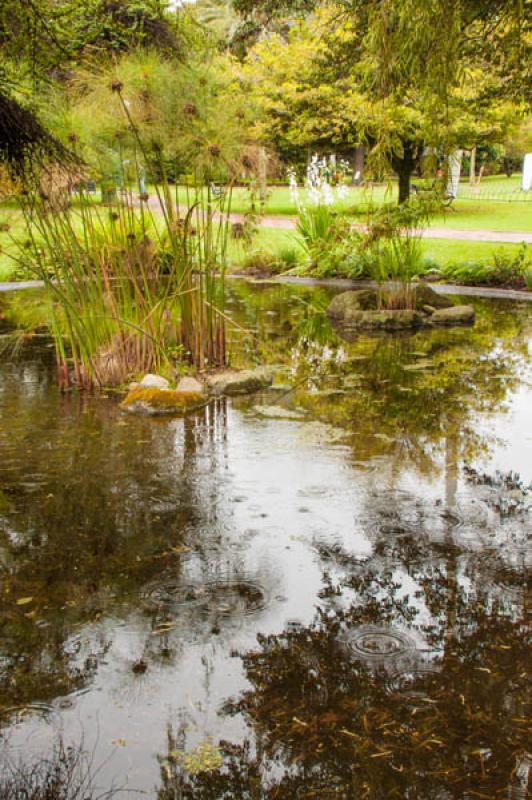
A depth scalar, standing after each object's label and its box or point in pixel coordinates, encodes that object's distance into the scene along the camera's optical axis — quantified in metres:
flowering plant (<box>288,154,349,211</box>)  15.51
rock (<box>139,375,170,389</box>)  7.47
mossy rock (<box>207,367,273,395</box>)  7.76
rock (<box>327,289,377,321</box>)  11.73
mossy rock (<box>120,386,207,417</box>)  7.13
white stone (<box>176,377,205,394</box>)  7.47
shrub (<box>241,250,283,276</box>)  16.50
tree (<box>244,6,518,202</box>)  22.38
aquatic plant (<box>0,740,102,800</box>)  2.64
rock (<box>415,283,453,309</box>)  11.75
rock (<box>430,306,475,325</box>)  11.09
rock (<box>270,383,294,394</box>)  7.94
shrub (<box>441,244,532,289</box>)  13.79
